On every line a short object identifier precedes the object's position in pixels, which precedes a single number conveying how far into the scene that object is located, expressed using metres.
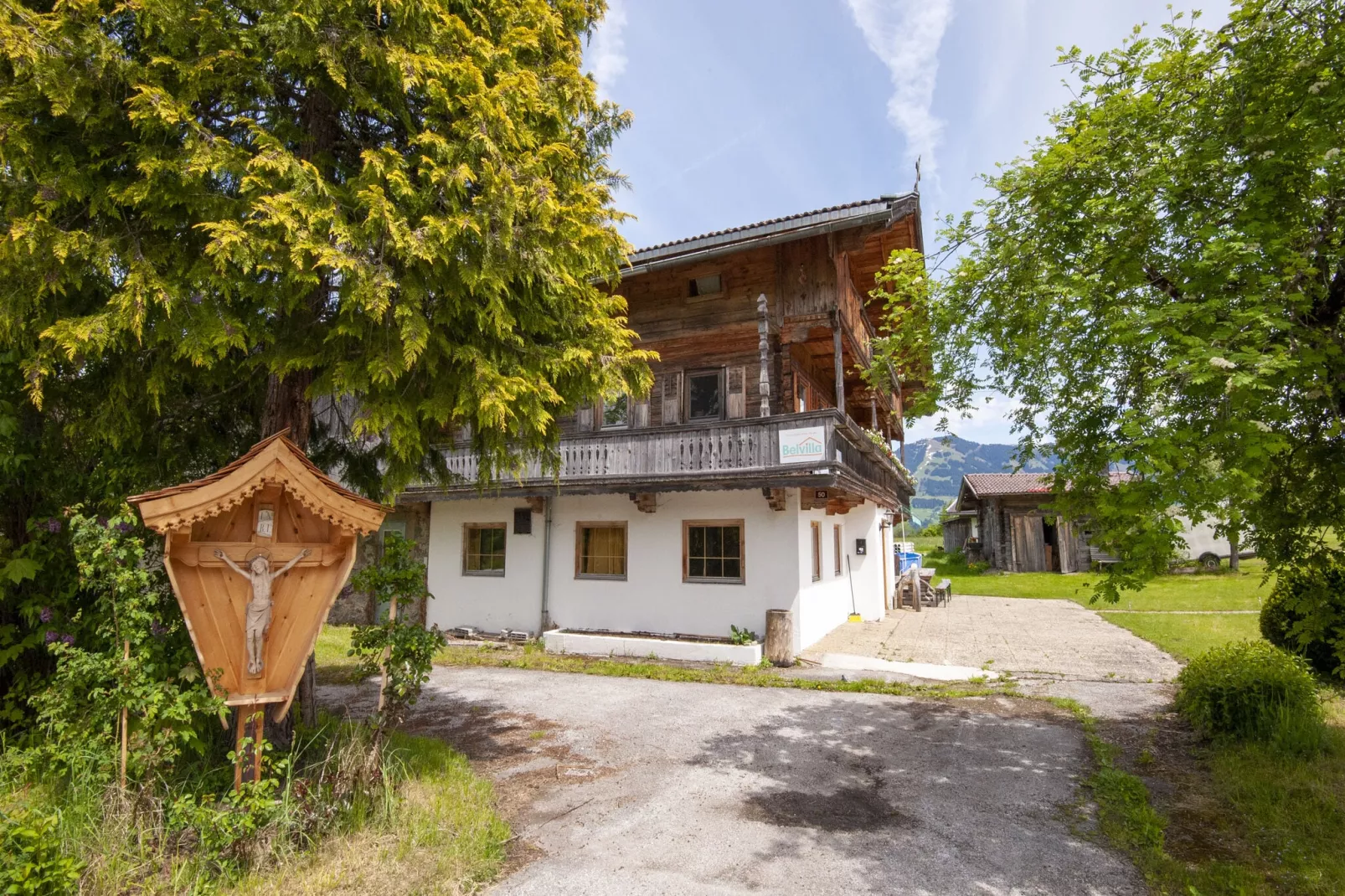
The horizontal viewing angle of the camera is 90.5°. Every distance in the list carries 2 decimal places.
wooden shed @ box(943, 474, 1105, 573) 32.12
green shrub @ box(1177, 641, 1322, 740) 6.52
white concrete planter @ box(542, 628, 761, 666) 11.84
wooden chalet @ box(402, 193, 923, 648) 12.38
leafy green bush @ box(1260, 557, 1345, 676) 5.59
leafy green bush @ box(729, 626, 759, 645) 12.43
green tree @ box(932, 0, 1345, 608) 4.36
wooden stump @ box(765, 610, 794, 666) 11.87
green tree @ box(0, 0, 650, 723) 4.66
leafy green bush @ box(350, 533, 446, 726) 5.31
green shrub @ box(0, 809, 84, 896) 3.34
